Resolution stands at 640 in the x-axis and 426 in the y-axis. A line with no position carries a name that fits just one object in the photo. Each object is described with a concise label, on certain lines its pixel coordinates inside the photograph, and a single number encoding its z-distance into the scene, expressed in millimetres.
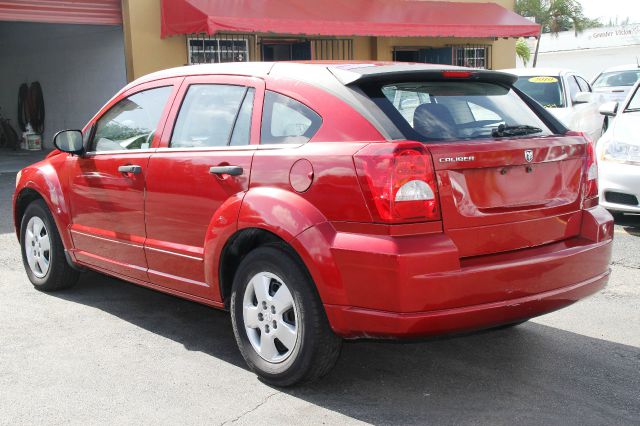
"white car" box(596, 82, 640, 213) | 7707
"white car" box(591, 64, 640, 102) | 18364
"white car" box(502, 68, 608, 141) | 11852
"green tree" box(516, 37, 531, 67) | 32594
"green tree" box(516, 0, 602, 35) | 37375
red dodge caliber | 3559
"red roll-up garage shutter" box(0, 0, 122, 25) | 14148
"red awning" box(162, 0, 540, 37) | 14672
